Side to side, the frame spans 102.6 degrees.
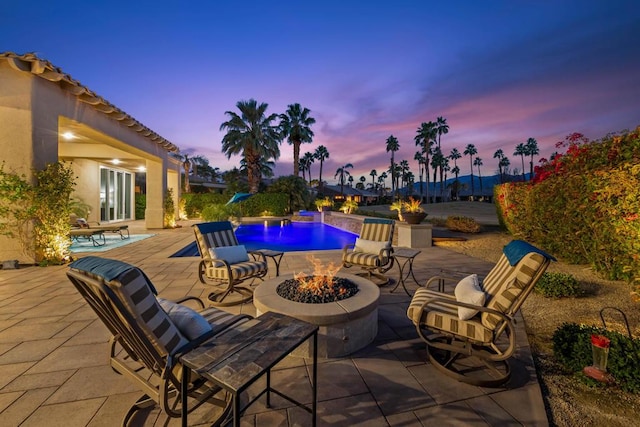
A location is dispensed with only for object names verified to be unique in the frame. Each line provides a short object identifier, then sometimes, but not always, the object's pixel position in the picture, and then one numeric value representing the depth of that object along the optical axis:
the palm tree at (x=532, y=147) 61.72
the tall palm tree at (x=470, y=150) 64.12
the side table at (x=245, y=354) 1.27
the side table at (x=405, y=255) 4.66
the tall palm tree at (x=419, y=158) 56.09
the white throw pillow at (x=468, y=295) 2.44
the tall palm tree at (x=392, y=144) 50.89
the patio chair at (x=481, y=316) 2.28
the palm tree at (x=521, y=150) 63.49
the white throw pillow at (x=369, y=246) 5.36
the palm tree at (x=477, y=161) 73.31
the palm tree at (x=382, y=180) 83.05
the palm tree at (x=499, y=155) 66.88
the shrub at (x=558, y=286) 4.31
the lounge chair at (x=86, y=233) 8.45
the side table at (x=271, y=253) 4.91
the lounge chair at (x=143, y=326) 1.44
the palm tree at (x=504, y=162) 67.69
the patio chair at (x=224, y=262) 4.18
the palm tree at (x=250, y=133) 20.14
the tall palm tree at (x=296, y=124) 25.44
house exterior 5.65
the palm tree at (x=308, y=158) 55.66
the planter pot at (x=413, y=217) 9.14
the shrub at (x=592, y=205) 4.27
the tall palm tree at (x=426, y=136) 41.00
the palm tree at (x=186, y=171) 25.05
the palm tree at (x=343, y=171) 77.31
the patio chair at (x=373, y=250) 5.08
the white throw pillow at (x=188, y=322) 1.74
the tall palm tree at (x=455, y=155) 64.36
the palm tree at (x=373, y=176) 85.31
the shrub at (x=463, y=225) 11.24
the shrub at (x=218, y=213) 16.27
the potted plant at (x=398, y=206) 10.81
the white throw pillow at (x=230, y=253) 4.51
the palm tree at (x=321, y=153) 54.12
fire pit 2.65
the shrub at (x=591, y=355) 2.21
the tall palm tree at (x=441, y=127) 43.38
